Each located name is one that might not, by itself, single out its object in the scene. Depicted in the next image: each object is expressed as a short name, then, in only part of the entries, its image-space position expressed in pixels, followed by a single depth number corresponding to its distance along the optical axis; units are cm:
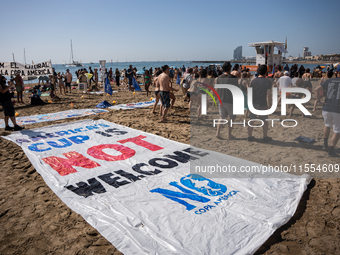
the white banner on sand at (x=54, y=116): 860
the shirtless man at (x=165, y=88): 761
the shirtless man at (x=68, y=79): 1623
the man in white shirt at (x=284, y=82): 873
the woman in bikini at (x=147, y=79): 1480
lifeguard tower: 2454
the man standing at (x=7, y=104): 687
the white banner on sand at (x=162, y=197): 267
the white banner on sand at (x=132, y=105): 1101
